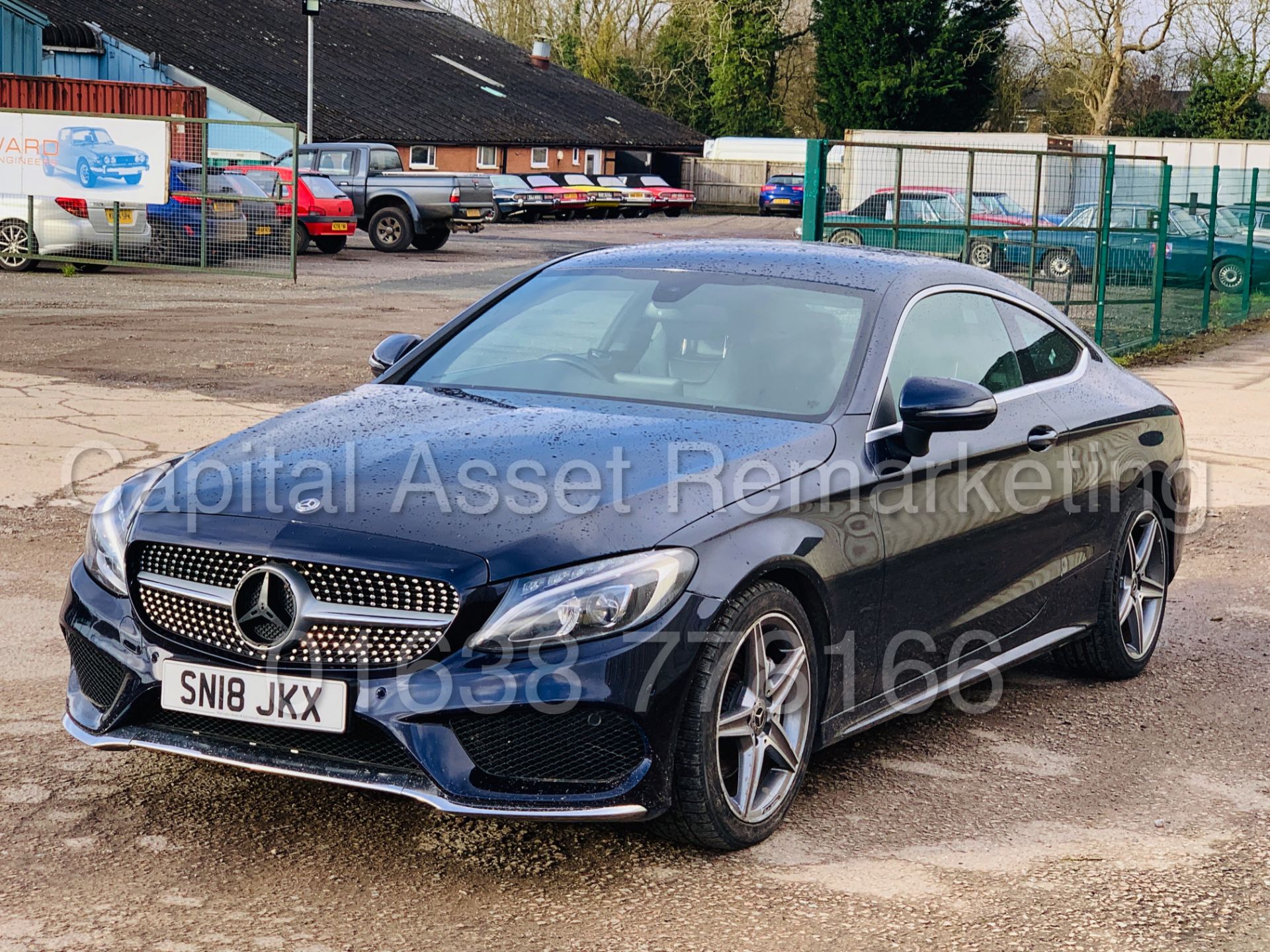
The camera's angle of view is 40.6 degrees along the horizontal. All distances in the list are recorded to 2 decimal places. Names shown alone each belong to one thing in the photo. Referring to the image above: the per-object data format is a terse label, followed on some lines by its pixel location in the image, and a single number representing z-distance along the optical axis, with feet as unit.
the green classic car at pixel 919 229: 48.96
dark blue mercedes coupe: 12.71
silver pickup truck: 104.12
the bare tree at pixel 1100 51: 199.11
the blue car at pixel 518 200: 159.53
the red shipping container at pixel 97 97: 112.16
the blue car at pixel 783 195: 200.64
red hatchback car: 96.07
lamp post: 111.55
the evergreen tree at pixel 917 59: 220.02
